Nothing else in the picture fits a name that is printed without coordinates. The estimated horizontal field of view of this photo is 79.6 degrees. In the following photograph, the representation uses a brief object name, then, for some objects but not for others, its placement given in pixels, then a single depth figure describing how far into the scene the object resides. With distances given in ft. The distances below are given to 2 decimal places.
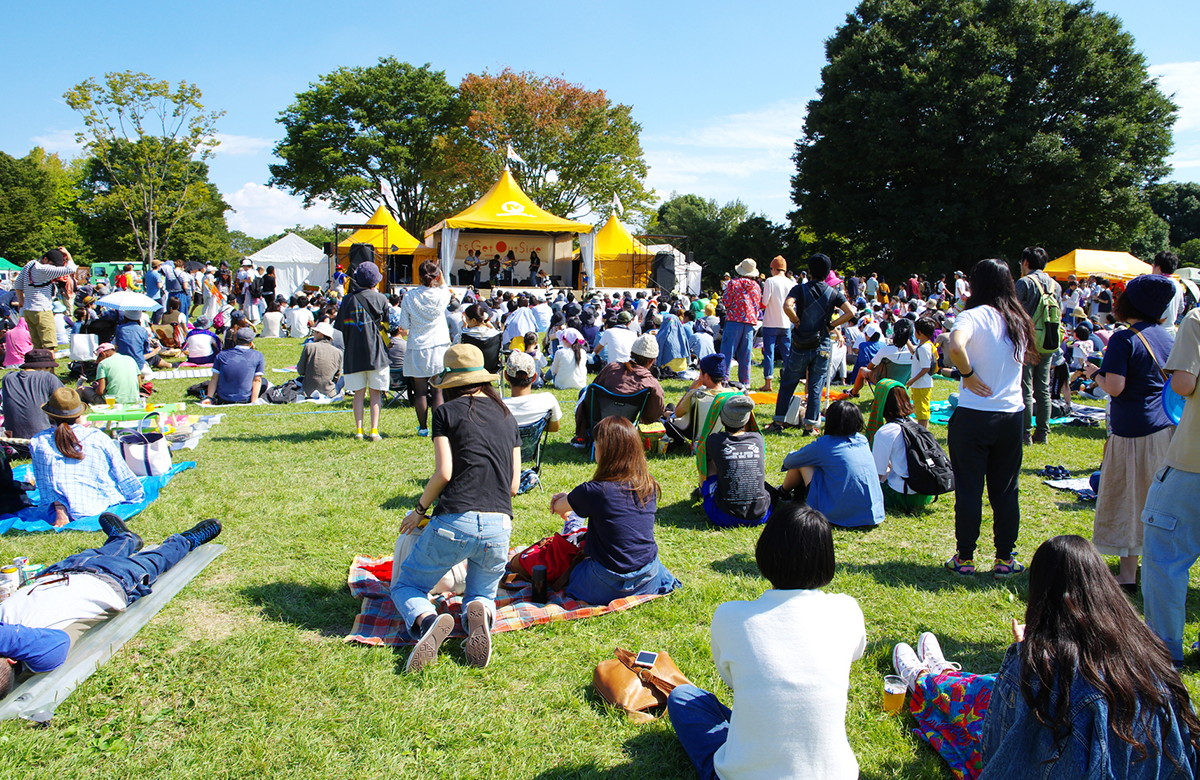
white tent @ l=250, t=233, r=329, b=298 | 88.17
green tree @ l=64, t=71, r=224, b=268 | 92.22
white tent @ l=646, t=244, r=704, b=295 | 106.22
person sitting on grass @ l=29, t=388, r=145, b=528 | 16.52
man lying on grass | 10.03
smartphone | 10.23
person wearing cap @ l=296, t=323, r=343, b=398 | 32.19
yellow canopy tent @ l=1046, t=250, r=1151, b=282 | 81.41
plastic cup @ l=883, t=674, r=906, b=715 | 9.68
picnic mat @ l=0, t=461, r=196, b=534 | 16.42
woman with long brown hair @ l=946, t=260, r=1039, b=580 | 12.61
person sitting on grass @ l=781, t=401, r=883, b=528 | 15.60
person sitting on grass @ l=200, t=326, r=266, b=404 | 31.83
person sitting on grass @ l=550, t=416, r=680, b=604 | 12.18
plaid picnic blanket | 11.76
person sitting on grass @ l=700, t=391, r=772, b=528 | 16.21
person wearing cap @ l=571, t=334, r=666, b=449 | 20.93
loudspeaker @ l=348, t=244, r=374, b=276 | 61.59
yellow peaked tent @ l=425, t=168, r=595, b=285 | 76.38
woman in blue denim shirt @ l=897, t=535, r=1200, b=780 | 5.84
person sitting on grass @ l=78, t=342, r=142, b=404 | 25.57
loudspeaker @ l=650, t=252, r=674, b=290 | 103.19
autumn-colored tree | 120.16
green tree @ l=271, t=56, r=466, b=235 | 131.23
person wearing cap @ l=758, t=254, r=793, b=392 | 27.40
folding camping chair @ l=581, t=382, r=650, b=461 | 20.97
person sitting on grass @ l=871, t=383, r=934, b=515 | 17.67
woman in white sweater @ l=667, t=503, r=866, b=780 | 6.88
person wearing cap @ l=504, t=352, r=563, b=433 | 18.15
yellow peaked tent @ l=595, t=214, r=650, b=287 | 101.35
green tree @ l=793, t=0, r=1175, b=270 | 93.71
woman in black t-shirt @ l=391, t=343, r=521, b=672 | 10.99
